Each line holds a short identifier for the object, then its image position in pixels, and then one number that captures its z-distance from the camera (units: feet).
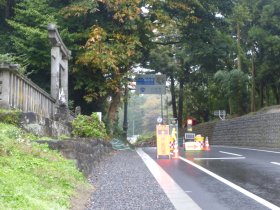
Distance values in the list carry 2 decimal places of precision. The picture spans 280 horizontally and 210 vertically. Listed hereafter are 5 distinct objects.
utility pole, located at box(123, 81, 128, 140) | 105.40
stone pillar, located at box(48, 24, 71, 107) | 45.91
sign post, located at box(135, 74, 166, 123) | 112.06
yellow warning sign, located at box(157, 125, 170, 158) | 54.85
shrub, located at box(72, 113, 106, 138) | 49.01
